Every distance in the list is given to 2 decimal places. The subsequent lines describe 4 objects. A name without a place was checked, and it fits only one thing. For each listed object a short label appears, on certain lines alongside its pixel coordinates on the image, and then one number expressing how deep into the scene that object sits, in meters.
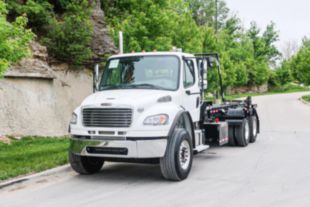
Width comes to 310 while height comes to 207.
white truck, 7.39
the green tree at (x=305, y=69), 40.53
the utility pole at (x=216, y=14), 72.47
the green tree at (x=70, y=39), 15.95
